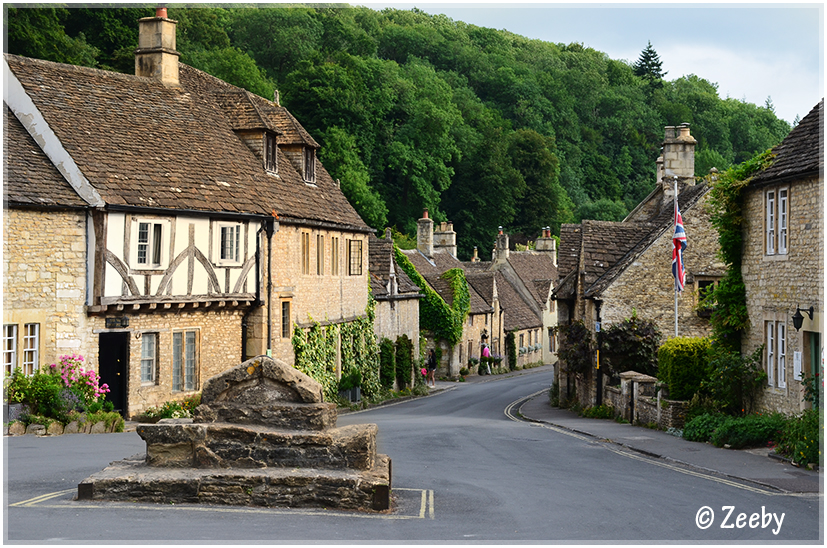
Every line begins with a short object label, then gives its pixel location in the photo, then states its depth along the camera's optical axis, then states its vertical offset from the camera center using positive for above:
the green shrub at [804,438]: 16.62 -2.62
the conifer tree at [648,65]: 134.25 +33.60
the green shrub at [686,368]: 23.61 -1.81
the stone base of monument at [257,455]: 11.80 -2.09
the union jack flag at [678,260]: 26.73 +1.06
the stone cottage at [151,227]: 22.12 +1.81
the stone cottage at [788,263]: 18.94 +0.76
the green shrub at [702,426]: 21.16 -2.97
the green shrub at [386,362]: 39.22 -2.77
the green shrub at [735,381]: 21.61 -1.96
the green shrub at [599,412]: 28.66 -3.60
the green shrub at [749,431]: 19.61 -2.84
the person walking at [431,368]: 48.59 -3.84
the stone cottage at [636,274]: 30.00 +0.75
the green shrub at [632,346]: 29.39 -1.55
